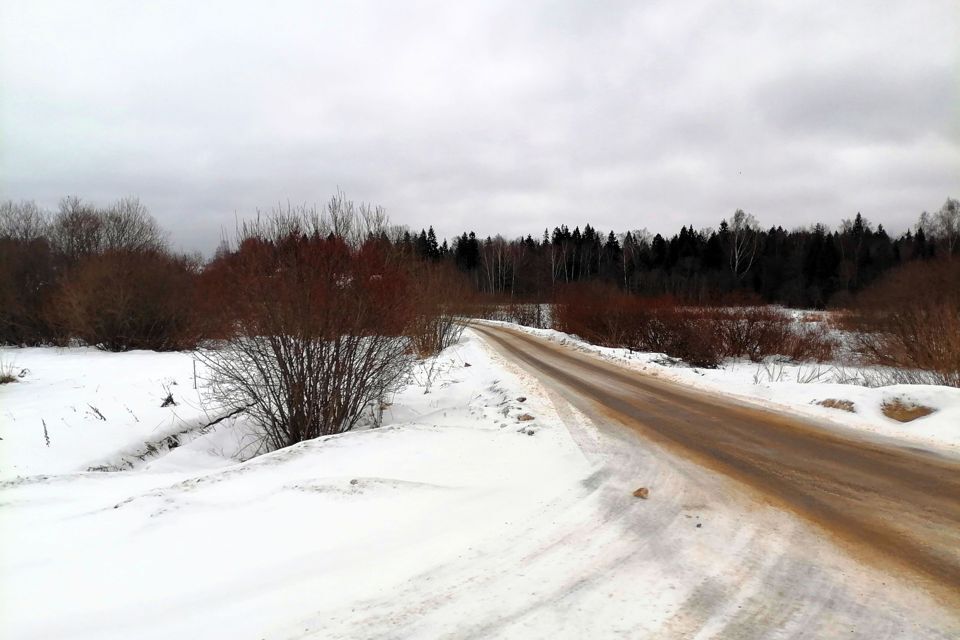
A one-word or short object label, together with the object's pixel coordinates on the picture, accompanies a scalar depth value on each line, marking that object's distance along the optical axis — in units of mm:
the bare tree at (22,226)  37328
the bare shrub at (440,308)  19734
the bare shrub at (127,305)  22047
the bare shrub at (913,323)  12852
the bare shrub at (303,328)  7441
